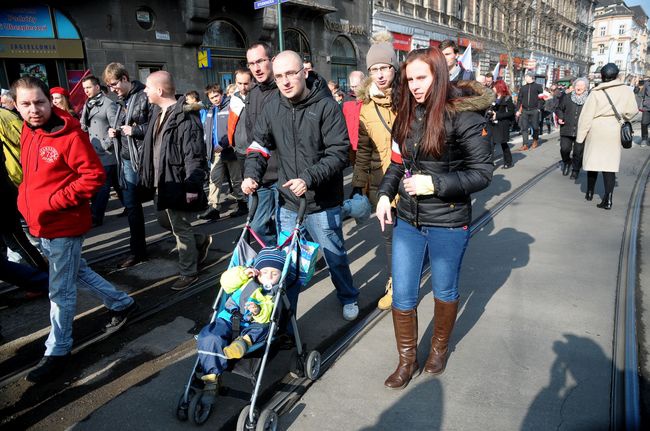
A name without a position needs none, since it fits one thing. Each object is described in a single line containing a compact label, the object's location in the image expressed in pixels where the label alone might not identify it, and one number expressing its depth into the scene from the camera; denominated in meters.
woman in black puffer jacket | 2.56
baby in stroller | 2.48
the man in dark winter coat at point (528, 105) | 13.42
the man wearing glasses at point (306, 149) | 3.19
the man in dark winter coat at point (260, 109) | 4.45
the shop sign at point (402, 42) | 24.96
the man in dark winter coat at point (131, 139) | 5.09
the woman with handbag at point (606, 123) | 6.77
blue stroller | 2.42
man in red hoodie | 3.04
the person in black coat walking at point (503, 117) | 10.51
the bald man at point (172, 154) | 4.33
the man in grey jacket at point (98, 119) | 6.24
